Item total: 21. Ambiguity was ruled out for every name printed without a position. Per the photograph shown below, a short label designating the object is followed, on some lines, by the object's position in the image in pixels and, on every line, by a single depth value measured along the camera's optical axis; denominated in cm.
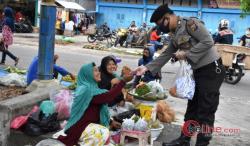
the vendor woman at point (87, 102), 377
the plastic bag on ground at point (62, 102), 467
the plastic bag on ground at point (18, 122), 436
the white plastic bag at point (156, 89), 477
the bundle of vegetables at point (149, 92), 471
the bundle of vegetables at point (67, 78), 611
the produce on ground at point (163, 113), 525
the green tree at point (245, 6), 1214
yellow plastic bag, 472
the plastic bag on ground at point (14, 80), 667
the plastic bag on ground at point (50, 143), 375
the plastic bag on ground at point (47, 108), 455
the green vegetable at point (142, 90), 473
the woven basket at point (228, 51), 1056
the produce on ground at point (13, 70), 821
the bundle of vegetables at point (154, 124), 457
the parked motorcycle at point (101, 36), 2093
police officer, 390
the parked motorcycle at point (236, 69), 1047
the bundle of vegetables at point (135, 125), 414
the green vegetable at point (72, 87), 515
